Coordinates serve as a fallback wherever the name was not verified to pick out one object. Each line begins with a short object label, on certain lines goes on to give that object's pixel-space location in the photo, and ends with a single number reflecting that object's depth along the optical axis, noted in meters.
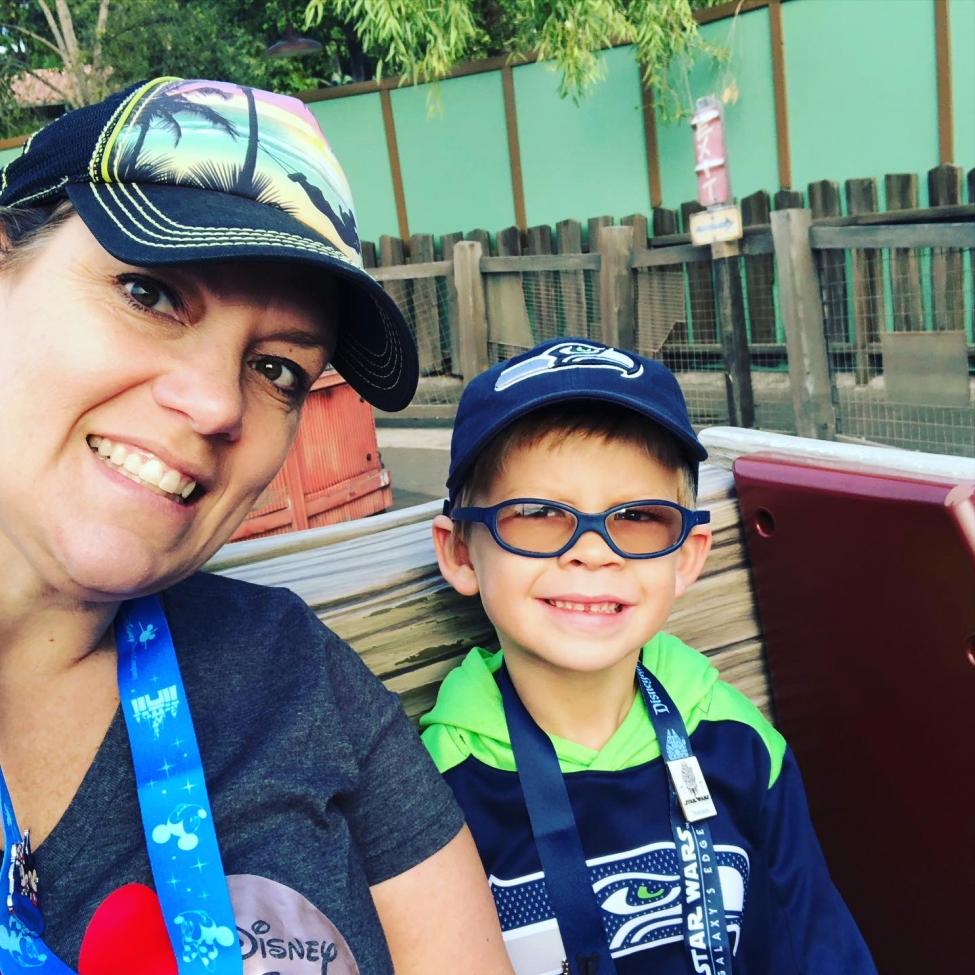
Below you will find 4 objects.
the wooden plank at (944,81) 7.41
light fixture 10.41
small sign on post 6.25
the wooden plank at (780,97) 8.18
